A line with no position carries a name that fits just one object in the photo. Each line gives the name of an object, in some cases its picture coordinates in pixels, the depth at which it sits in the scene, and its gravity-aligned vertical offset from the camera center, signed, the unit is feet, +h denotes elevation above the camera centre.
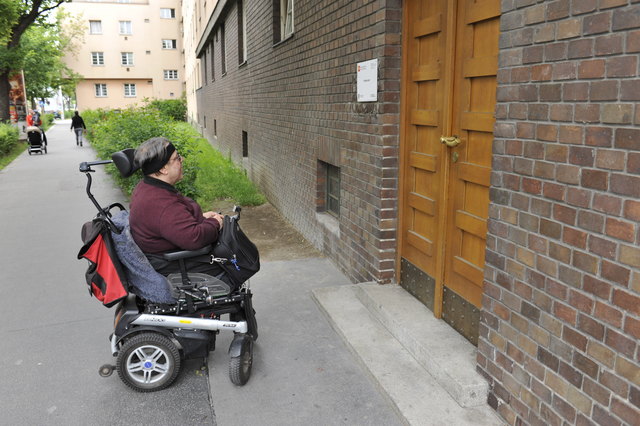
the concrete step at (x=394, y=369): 10.09 -5.45
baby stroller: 70.23 -3.36
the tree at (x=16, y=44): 88.02 +11.46
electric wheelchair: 11.50 -4.42
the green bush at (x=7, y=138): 66.54 -3.21
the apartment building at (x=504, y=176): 7.39 -1.21
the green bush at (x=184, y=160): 33.12 -2.94
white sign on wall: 15.44 +0.93
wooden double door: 11.21 -0.84
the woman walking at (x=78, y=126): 84.12 -1.99
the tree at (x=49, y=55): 129.18 +14.26
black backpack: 11.77 -2.98
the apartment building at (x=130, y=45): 178.70 +22.00
